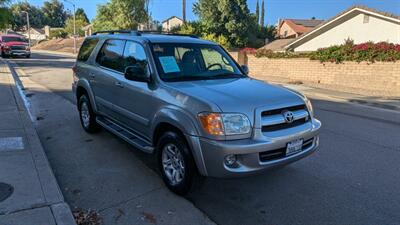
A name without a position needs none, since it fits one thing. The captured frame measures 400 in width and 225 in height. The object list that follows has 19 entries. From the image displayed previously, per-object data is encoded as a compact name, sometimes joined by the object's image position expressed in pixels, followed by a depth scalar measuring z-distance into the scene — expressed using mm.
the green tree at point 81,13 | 116225
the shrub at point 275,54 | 19661
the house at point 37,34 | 100925
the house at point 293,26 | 70625
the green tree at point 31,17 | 107400
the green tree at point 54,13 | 126125
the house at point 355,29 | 22047
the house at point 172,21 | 79688
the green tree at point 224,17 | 43219
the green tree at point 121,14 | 52438
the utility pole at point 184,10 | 43262
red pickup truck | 29547
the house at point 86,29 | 62938
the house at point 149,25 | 54938
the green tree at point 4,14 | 21266
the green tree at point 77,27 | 79925
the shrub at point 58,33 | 83500
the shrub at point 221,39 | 32938
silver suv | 3566
